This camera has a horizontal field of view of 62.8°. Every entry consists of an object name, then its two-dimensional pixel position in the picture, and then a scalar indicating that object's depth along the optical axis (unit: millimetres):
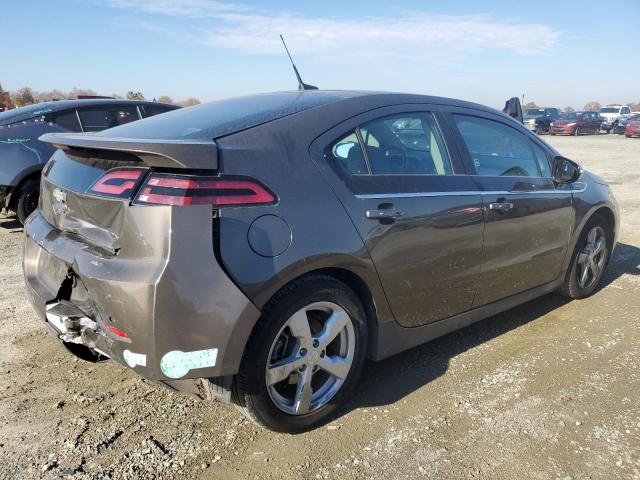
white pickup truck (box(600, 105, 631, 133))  35438
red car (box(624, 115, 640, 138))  30875
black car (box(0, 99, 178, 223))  6270
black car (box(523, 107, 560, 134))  33812
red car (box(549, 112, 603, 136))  32625
